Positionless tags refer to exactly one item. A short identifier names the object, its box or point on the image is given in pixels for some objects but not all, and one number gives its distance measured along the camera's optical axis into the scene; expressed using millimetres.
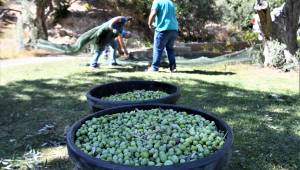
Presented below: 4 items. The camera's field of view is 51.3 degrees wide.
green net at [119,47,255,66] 7278
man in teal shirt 5950
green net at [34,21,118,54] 6377
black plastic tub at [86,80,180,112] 2755
